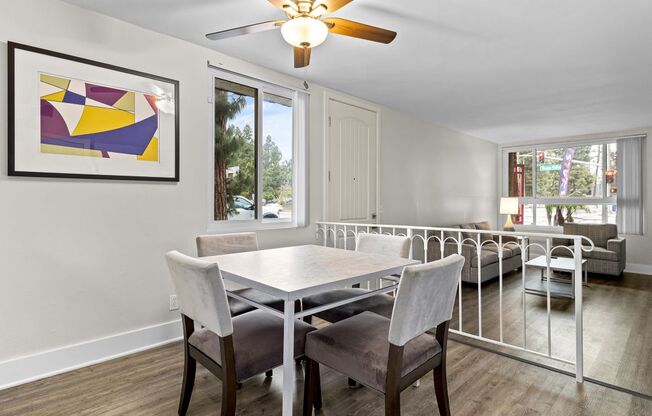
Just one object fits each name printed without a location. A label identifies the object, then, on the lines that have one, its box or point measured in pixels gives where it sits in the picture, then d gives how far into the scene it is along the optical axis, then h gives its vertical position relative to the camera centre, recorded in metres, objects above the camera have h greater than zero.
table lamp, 6.14 -0.04
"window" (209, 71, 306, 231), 3.05 +0.48
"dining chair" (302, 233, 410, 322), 2.08 -0.57
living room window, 6.02 +0.42
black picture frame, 2.00 +0.58
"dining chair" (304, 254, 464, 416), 1.33 -0.59
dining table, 1.41 -0.32
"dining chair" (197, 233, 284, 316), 2.10 -0.30
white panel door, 3.84 +0.48
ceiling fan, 1.74 +0.94
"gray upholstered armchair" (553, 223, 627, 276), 4.96 -0.63
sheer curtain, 5.59 +0.31
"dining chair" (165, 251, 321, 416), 1.40 -0.58
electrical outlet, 2.69 -0.75
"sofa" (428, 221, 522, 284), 4.42 -0.68
